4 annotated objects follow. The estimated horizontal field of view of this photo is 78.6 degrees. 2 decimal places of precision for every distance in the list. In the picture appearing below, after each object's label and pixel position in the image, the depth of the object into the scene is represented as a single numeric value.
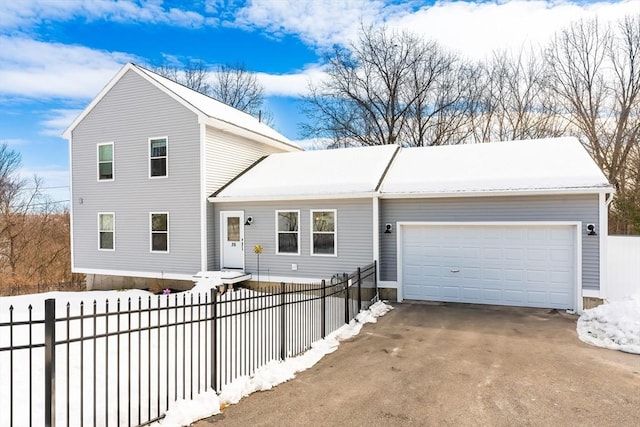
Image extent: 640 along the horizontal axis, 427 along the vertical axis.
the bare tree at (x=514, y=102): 23.11
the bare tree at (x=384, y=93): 25.30
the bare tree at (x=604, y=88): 20.80
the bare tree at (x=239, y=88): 31.83
